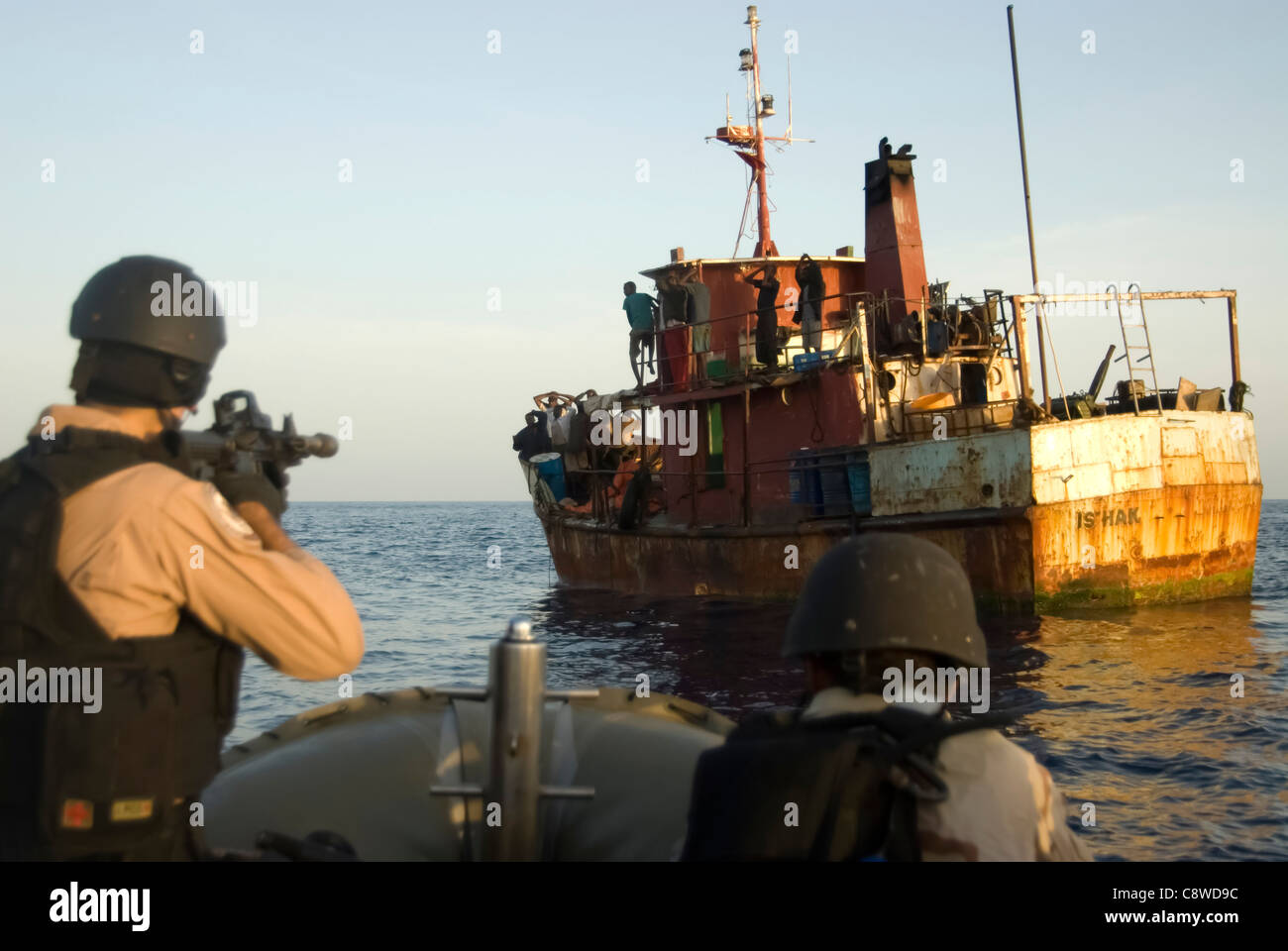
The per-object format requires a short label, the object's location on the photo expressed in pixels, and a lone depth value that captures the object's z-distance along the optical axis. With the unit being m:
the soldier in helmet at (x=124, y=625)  2.28
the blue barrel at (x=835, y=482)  16.12
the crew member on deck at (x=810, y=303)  17.81
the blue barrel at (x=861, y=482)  15.72
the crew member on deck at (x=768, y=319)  18.06
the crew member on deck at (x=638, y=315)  20.92
